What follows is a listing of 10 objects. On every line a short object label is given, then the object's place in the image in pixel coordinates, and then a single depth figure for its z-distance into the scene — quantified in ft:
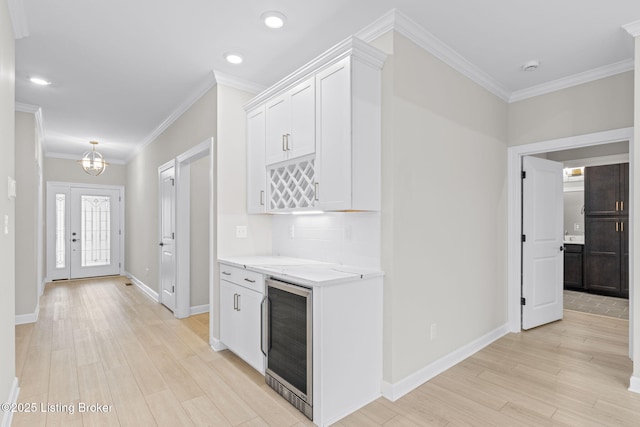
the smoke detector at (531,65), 10.02
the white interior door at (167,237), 15.10
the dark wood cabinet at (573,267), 18.98
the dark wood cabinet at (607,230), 17.62
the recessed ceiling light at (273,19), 7.84
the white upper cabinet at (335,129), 7.57
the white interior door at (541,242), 12.48
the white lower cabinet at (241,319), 8.80
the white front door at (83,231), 22.86
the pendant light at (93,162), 18.03
